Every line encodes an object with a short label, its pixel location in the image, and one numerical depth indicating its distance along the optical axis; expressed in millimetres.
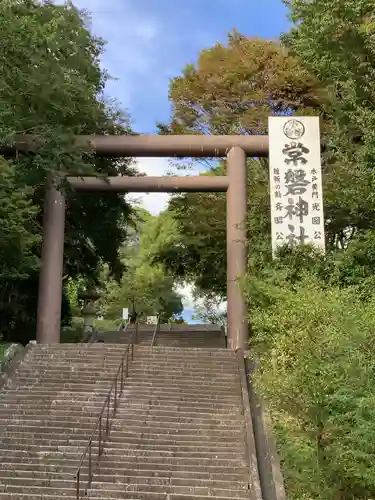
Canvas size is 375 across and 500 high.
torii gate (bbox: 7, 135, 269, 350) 14680
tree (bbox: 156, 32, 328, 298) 18078
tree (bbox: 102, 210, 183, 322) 35094
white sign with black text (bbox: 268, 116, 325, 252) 12984
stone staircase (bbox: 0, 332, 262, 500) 8195
